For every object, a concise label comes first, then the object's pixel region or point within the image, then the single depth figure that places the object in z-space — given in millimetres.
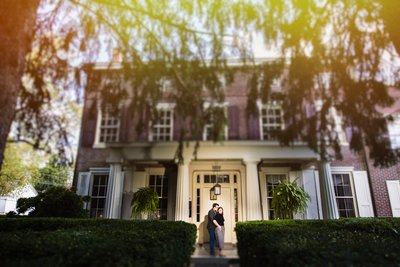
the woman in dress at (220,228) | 7516
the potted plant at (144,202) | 8805
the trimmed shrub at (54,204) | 8484
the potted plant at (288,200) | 8325
